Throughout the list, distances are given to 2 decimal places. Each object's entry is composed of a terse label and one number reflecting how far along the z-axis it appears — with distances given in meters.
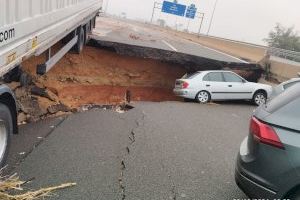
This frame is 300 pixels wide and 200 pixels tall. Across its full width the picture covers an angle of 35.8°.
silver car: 17.67
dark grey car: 4.78
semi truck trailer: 5.73
